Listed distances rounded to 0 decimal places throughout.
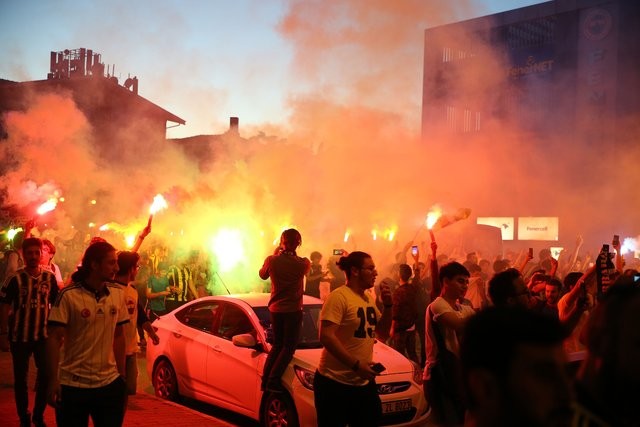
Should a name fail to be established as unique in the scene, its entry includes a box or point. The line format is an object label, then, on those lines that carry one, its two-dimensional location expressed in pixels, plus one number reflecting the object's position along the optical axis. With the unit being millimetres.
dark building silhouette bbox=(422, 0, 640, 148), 32250
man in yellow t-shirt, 4898
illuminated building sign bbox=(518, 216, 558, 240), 37156
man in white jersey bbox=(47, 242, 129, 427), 4355
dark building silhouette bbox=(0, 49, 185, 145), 24750
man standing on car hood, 6754
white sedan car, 6742
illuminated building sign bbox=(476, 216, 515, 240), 39531
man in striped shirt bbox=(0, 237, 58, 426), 6242
